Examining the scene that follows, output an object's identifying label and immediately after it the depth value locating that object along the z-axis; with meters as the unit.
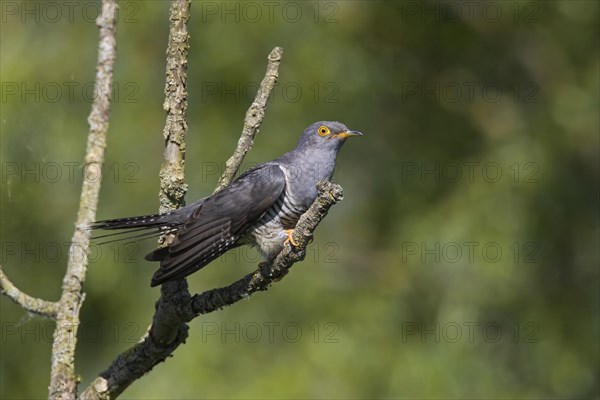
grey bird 5.88
